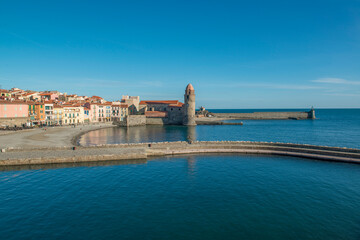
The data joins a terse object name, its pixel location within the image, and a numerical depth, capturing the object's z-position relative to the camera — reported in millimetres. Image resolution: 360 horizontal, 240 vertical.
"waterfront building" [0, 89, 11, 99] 71894
